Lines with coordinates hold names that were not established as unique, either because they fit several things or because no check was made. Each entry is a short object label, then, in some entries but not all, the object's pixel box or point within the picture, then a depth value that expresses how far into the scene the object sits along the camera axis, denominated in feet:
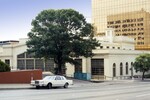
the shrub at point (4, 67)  96.37
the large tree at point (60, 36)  126.97
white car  83.62
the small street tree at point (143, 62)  157.70
